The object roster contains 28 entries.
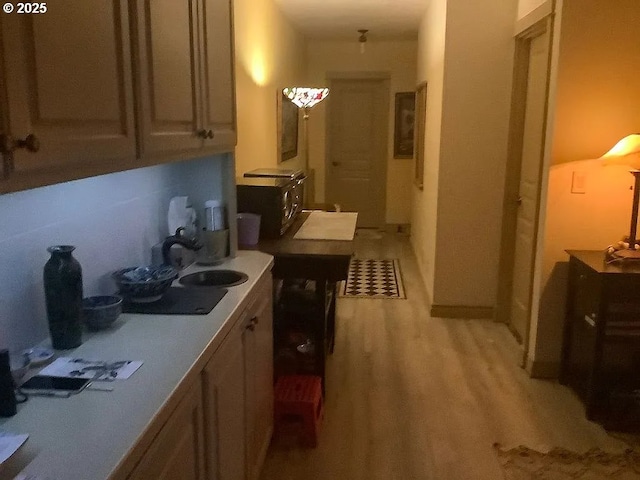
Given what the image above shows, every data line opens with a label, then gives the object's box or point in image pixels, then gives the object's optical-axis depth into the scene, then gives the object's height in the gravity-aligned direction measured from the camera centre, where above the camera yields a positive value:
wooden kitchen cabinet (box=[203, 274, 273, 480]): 1.70 -0.87
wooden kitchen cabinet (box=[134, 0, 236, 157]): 1.56 +0.19
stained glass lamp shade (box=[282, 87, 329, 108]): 5.23 +0.37
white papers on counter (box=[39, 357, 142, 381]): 1.41 -0.57
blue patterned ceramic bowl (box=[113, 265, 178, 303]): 1.94 -0.49
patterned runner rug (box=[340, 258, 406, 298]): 5.21 -1.35
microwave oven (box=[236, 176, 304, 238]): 3.10 -0.35
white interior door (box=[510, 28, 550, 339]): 3.62 -0.29
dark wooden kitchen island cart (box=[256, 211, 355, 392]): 2.80 -0.60
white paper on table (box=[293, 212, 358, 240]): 3.16 -0.51
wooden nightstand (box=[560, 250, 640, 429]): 2.87 -0.99
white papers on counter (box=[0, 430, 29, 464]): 1.03 -0.56
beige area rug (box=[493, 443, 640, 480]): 2.55 -1.44
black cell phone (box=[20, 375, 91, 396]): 1.34 -0.57
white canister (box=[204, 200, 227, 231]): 2.54 -0.34
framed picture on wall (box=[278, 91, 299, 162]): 5.31 +0.09
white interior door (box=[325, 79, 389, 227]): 7.94 -0.13
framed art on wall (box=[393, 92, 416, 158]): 7.70 +0.17
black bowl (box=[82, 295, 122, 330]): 1.69 -0.51
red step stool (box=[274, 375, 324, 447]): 2.78 -1.28
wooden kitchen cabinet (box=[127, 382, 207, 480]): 1.22 -0.71
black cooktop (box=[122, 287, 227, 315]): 1.91 -0.56
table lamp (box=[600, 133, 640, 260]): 2.92 -0.12
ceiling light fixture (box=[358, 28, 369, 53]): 6.85 +1.21
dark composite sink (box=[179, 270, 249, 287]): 2.33 -0.56
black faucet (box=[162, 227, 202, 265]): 2.29 -0.42
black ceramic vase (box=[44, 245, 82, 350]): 1.54 -0.42
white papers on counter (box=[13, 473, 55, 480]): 1.00 -0.58
